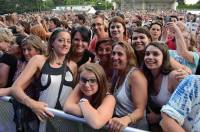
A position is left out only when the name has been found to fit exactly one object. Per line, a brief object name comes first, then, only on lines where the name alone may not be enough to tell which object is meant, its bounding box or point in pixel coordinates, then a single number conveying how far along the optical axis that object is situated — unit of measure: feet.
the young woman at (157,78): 6.33
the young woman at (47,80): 6.79
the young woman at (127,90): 5.97
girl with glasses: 5.89
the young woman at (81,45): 8.31
